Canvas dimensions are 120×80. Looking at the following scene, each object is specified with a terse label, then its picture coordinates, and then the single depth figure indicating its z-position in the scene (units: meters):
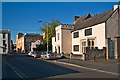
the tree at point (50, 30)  38.84
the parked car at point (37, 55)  28.12
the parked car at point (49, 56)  22.79
